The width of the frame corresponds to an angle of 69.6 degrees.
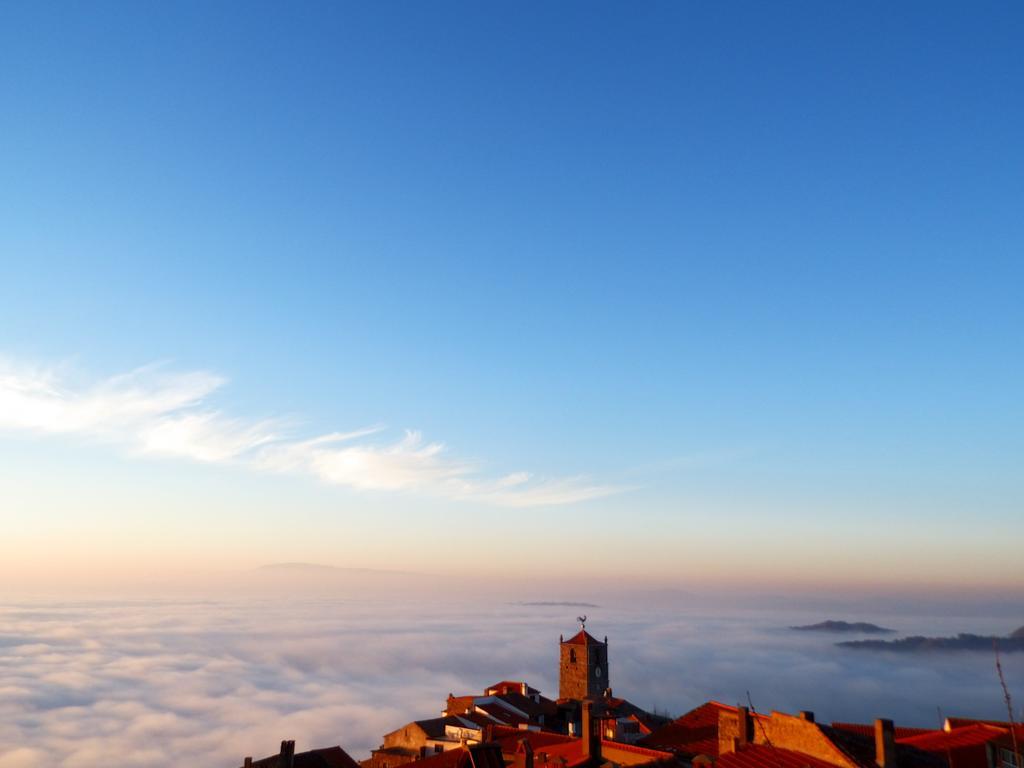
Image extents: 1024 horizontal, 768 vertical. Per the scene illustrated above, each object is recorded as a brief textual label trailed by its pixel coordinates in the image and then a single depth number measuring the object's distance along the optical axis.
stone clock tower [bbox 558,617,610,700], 91.77
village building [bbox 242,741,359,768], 40.53
